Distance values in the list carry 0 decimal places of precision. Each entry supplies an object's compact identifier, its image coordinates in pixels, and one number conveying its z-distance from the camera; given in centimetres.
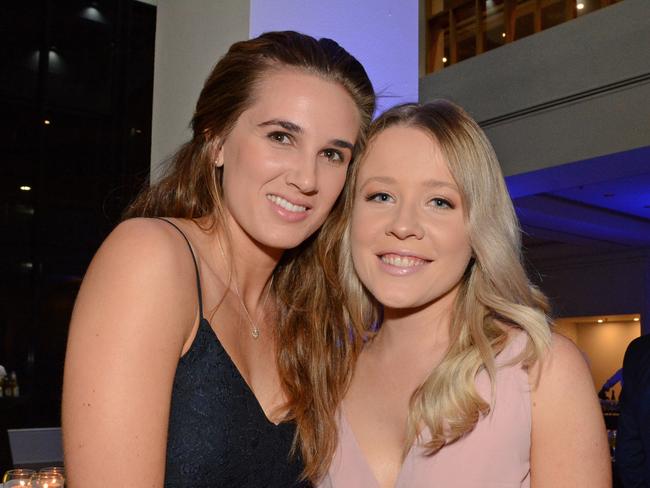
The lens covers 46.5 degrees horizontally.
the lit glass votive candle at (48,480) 205
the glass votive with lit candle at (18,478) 213
